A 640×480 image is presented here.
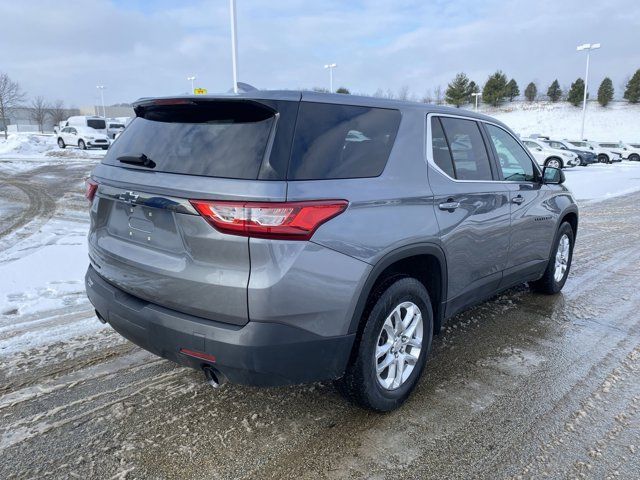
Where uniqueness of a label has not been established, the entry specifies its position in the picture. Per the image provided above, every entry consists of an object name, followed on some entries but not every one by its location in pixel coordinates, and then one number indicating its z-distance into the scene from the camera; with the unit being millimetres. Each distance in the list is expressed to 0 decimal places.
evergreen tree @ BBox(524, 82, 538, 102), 75125
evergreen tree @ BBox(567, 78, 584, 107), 66812
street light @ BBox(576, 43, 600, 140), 44094
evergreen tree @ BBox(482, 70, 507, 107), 72562
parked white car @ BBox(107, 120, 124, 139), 35500
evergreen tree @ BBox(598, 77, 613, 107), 65750
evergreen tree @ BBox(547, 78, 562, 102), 72562
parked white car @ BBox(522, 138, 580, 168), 25562
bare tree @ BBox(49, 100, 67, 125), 77025
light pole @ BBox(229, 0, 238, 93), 19094
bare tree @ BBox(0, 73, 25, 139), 44719
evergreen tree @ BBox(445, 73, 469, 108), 72312
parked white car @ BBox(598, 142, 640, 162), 35281
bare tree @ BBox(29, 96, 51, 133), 71006
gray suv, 2260
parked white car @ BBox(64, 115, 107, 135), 34656
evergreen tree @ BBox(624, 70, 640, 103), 64750
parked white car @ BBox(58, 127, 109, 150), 31250
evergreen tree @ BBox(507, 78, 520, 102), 74119
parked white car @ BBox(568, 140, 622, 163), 33469
